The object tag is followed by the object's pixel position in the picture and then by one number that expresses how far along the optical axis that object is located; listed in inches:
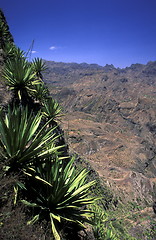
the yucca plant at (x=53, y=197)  101.3
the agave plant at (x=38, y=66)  303.0
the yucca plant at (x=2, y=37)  321.3
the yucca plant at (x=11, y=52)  284.7
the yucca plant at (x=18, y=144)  96.0
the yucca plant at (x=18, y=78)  200.7
